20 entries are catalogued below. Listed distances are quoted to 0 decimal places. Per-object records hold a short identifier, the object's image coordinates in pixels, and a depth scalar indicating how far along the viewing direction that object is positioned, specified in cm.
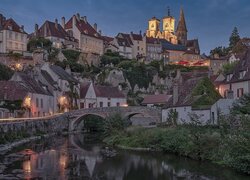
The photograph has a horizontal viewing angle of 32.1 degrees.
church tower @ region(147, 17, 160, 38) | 15812
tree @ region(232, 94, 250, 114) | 3619
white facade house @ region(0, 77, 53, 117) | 5753
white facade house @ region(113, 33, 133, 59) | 11894
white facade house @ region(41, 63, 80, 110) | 7269
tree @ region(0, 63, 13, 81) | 7166
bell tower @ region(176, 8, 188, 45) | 15658
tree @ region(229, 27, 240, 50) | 12314
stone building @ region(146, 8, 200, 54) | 15162
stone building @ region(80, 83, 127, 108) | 8200
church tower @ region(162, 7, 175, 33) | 16625
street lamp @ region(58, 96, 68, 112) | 7444
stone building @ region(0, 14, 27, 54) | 8650
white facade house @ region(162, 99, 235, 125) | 4078
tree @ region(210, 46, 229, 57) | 12636
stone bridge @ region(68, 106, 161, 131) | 6225
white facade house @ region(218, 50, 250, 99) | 4566
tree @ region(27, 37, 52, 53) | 9331
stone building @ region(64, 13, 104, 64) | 10366
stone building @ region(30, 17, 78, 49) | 9844
